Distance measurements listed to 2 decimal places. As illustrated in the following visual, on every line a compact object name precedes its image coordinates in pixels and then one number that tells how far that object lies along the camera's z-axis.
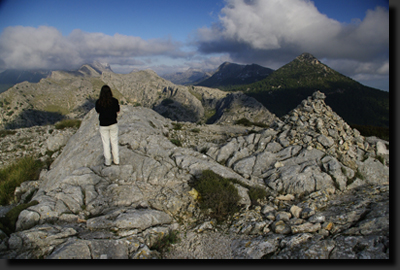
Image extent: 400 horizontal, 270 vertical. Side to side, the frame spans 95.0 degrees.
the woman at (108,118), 8.23
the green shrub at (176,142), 15.51
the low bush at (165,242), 5.62
